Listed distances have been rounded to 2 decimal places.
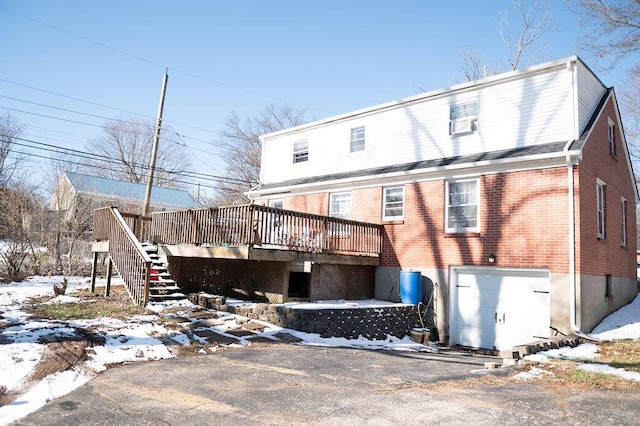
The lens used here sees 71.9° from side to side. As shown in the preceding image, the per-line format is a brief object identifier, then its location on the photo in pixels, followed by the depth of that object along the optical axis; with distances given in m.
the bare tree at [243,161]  39.06
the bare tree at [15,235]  17.14
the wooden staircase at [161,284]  11.99
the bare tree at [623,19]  15.66
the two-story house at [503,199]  11.26
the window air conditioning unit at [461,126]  13.62
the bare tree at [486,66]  25.62
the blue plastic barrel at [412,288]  13.09
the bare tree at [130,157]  45.22
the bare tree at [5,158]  25.53
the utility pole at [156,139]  20.27
